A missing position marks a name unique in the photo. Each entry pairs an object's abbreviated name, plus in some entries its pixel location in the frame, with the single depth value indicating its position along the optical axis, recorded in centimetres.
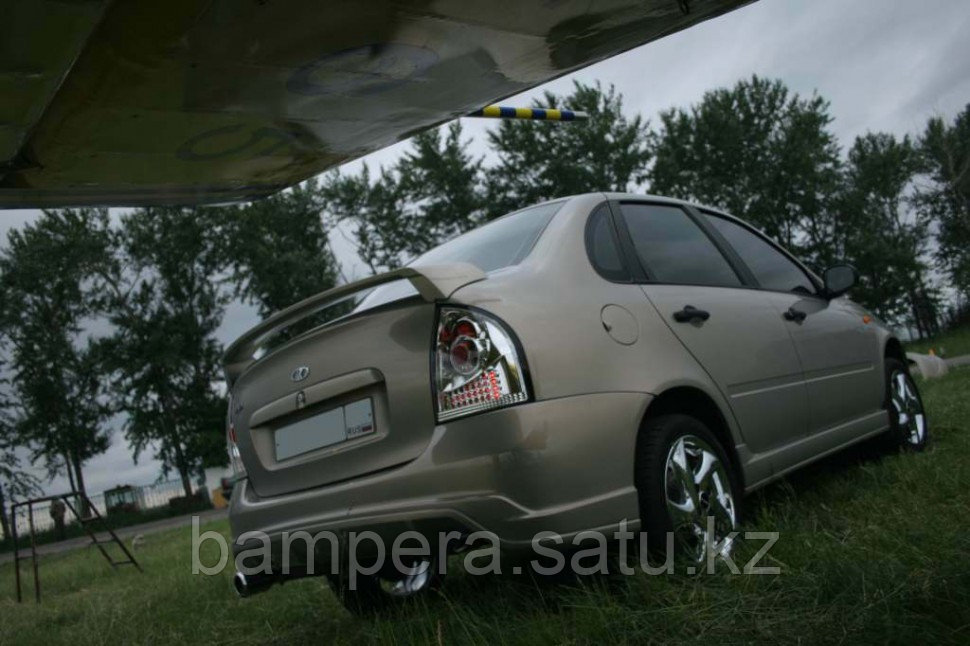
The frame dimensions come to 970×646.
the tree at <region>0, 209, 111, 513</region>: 3422
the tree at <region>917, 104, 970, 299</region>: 3111
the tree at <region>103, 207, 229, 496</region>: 3541
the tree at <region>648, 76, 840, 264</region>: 3800
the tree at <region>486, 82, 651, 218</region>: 3600
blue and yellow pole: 636
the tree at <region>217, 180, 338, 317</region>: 3638
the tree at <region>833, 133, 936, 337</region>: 3784
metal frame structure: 734
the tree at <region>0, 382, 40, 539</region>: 3055
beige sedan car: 231
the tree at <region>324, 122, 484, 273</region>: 3728
